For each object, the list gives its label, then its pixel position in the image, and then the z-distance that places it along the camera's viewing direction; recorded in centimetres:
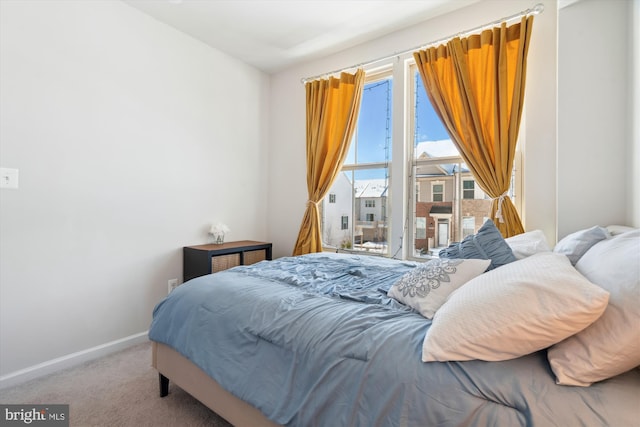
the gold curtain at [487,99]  224
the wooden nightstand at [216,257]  270
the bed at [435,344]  73
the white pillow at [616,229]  145
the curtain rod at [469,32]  218
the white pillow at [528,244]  144
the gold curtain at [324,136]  313
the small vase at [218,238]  307
